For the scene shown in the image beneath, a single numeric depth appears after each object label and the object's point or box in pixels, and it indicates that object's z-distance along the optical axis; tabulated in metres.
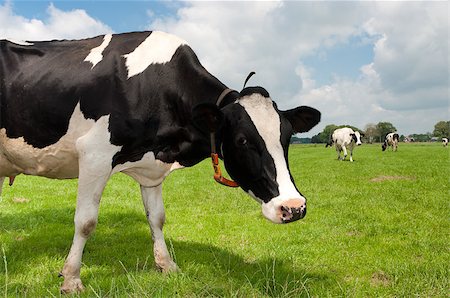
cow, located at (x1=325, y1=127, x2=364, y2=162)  32.53
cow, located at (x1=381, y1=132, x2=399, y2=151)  47.53
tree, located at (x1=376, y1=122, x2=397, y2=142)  186.66
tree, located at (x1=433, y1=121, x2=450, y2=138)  170.88
